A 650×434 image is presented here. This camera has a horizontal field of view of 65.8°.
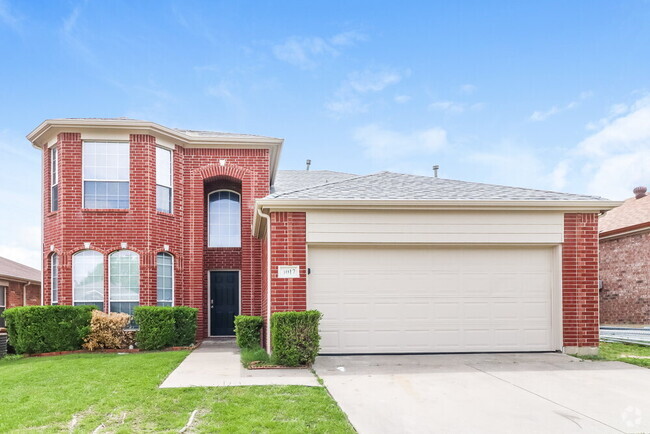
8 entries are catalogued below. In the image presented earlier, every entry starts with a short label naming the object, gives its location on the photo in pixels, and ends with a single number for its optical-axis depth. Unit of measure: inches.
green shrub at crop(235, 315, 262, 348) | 436.8
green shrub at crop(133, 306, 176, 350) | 471.5
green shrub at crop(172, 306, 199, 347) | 489.7
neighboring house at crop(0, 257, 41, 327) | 783.1
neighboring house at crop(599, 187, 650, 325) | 622.2
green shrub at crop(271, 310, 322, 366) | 339.0
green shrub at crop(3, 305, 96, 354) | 460.8
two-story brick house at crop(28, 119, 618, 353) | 377.4
